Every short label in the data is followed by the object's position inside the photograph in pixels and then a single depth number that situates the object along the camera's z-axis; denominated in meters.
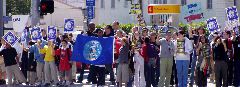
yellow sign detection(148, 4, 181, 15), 49.34
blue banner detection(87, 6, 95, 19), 33.58
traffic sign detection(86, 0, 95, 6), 33.09
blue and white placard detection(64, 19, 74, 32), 26.01
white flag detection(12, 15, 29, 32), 25.75
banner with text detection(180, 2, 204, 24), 25.95
